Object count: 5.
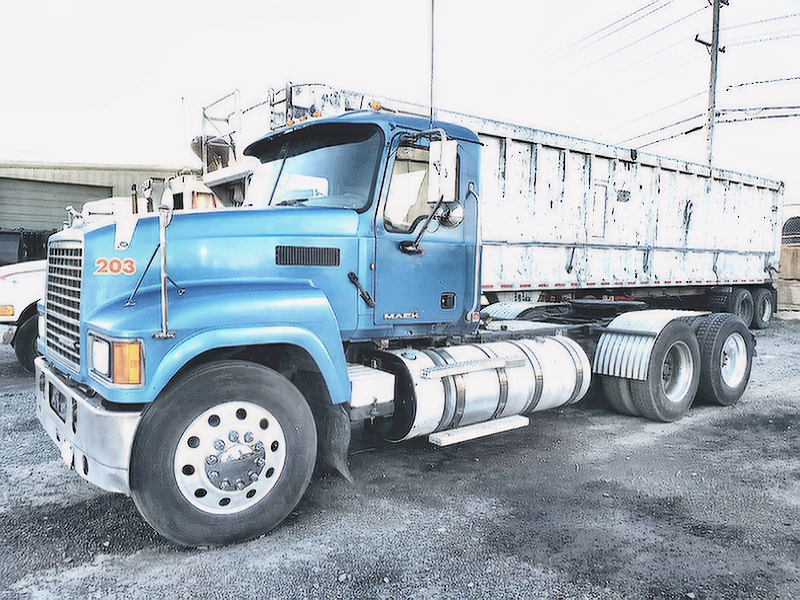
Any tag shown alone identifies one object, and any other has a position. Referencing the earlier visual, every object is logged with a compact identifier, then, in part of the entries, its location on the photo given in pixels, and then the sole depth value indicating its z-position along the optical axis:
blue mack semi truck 3.43
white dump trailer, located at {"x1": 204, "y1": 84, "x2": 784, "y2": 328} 8.84
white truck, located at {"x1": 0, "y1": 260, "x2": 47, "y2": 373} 8.23
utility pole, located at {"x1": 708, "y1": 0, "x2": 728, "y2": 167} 22.97
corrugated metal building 23.22
